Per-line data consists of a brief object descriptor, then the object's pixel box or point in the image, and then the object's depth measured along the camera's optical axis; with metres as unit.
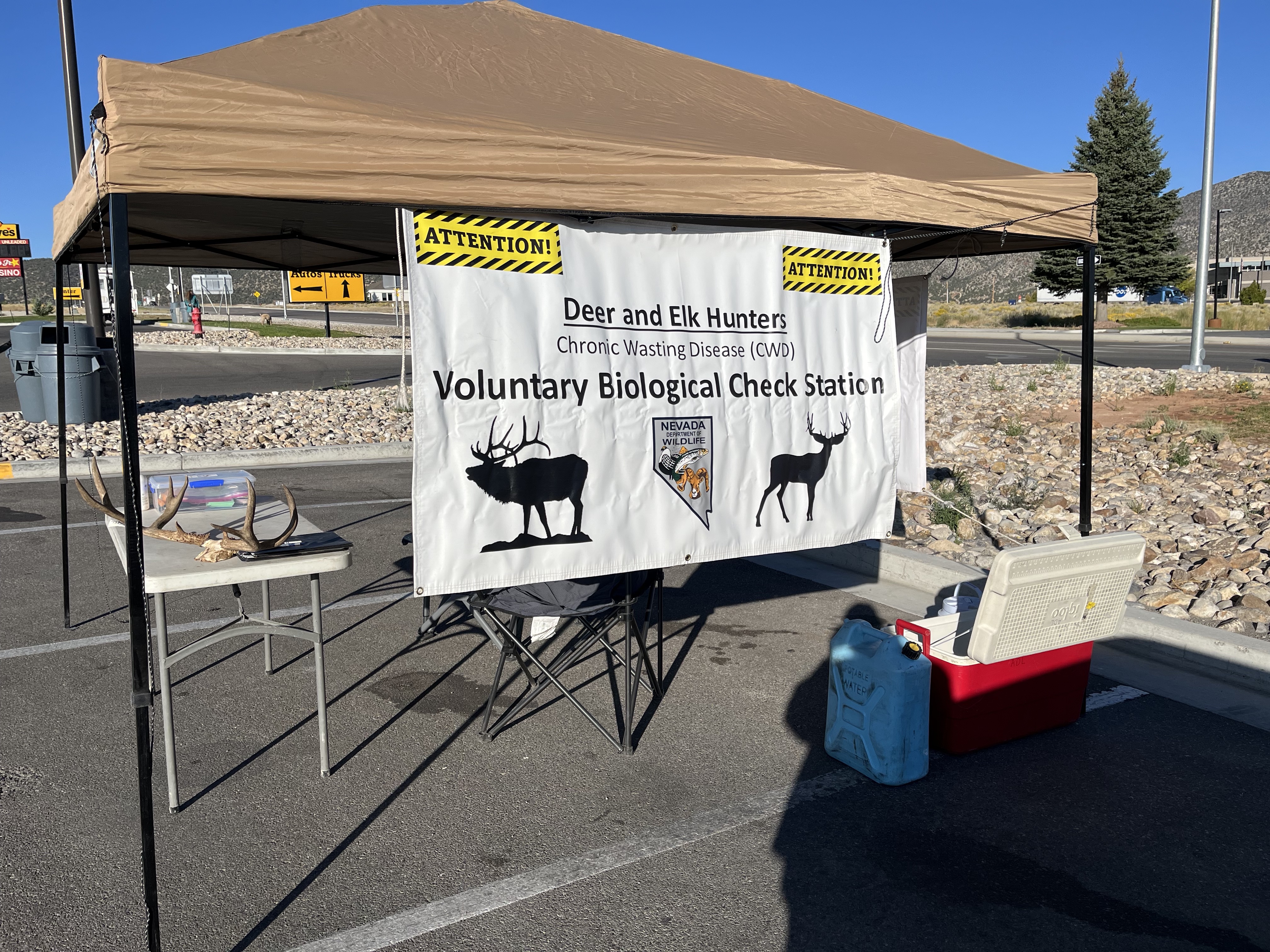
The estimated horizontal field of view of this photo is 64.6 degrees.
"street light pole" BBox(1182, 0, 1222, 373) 17.94
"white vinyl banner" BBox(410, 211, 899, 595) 3.69
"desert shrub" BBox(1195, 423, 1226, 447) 10.49
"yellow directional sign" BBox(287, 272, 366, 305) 31.22
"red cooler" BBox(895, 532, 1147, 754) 3.92
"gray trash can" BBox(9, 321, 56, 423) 12.99
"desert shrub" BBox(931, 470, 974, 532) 7.77
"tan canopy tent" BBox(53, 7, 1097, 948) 3.00
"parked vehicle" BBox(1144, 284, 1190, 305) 77.25
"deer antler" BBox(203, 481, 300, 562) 3.74
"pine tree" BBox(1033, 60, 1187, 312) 44.34
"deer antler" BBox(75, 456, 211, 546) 4.05
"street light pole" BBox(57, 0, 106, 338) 10.43
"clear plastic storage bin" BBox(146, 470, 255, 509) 4.89
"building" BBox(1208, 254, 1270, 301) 68.50
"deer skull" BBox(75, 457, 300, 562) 3.76
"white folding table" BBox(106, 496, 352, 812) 3.50
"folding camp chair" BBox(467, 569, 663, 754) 4.21
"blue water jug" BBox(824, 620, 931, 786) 3.88
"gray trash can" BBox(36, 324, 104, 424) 12.34
